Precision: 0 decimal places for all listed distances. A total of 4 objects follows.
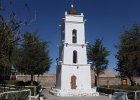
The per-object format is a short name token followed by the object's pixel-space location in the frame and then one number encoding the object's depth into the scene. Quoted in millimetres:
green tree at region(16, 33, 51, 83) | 16420
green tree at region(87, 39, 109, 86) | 20431
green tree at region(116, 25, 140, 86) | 14847
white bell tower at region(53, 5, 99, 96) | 15379
